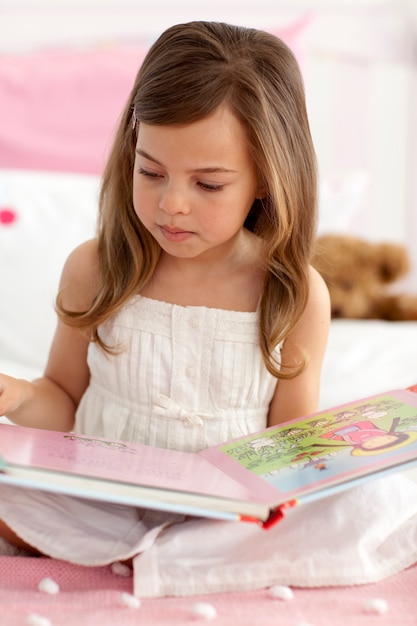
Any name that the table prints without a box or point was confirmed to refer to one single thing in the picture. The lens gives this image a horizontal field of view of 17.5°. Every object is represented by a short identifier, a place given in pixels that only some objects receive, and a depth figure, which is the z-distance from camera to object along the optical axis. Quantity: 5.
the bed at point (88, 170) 1.55
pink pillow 1.76
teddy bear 1.85
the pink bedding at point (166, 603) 0.97
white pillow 1.54
